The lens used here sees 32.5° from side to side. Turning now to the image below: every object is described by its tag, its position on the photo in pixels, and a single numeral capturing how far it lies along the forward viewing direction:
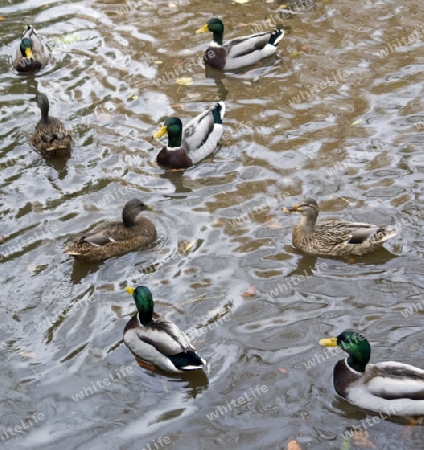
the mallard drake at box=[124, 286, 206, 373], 6.46
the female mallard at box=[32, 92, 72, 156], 9.70
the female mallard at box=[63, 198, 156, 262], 7.90
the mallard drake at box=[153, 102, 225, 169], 9.59
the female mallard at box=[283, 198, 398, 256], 7.79
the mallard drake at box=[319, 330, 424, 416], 5.91
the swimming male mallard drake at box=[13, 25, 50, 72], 11.66
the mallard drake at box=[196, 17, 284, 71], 11.78
